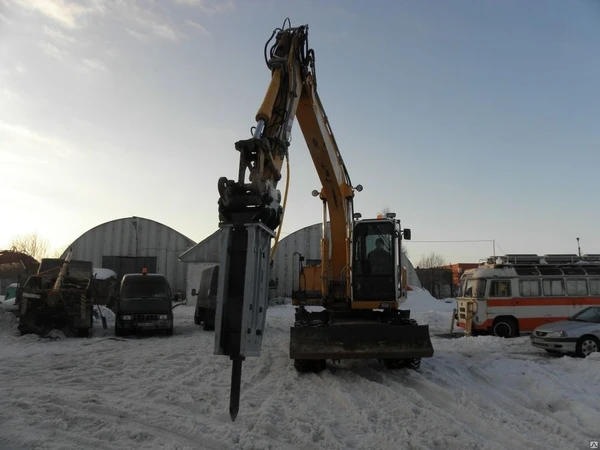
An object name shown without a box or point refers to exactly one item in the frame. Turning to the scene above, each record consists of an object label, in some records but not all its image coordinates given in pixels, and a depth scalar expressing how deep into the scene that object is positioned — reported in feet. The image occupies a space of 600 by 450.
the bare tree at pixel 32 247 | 225.89
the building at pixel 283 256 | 116.77
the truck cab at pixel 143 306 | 52.70
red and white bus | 59.82
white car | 42.29
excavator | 16.19
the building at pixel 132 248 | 128.36
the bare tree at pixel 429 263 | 318.24
